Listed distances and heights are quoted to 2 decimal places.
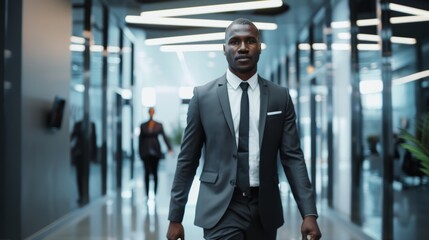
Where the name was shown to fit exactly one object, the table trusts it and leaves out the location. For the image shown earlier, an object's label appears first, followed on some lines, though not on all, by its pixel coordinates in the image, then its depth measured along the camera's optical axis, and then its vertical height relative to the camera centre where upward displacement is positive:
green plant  3.99 -0.13
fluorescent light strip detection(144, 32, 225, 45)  12.12 +1.99
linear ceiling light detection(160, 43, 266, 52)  13.35 +1.94
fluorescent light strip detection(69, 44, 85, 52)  8.31 +1.22
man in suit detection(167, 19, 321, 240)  2.29 -0.11
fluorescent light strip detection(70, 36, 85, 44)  8.31 +1.35
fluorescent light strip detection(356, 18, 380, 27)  6.71 +1.31
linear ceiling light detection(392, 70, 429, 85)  5.09 +0.47
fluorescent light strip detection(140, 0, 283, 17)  9.30 +2.03
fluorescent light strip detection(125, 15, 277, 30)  10.77 +2.03
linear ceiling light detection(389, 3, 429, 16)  5.17 +1.13
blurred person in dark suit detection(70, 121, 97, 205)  8.53 -0.47
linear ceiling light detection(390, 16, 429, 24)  5.16 +1.03
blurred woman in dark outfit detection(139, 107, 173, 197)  9.71 -0.27
